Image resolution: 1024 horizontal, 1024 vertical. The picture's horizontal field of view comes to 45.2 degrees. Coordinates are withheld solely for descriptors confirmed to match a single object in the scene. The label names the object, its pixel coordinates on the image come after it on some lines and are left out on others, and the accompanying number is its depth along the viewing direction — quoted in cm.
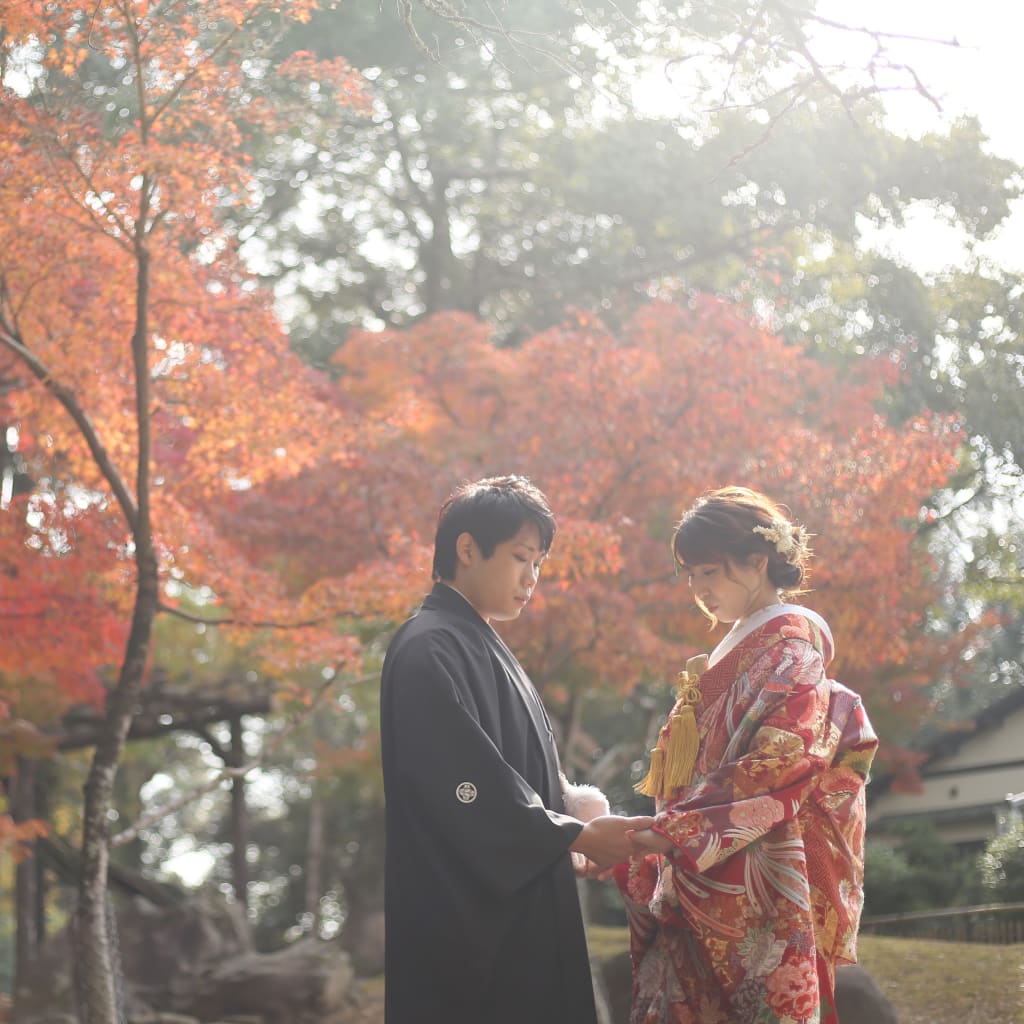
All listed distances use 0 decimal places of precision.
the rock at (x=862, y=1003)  672
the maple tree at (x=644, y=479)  878
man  289
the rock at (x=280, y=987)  1120
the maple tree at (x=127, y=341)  607
